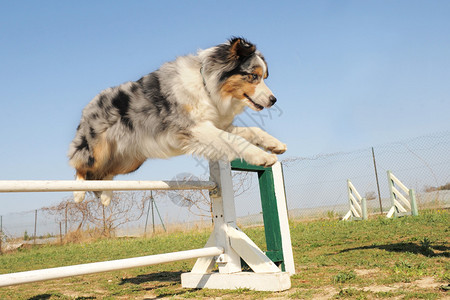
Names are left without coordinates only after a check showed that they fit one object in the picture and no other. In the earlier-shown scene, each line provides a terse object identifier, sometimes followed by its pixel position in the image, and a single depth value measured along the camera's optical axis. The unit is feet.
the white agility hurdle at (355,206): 32.30
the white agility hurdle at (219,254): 8.48
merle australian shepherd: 9.22
